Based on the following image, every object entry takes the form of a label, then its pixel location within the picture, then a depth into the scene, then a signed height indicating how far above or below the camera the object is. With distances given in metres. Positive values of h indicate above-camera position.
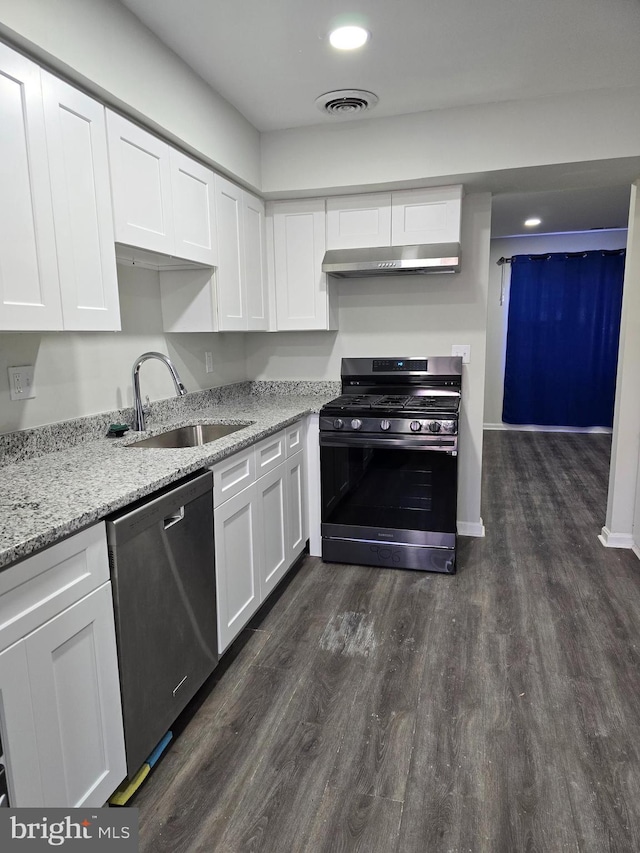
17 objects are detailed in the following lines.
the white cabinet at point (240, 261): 2.69 +0.45
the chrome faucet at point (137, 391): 2.20 -0.20
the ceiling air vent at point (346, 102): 2.55 +1.19
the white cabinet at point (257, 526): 2.03 -0.82
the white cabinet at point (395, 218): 2.96 +0.71
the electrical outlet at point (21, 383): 1.84 -0.13
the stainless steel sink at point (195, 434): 2.53 -0.44
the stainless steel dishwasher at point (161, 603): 1.43 -0.79
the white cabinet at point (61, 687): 1.10 -0.78
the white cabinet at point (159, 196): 1.88 +0.60
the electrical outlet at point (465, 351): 3.29 -0.06
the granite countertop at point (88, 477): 1.19 -0.40
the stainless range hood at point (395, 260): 2.86 +0.45
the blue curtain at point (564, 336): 6.12 +0.04
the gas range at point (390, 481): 2.75 -0.75
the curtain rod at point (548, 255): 5.99 +0.98
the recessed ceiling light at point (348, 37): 2.02 +1.18
